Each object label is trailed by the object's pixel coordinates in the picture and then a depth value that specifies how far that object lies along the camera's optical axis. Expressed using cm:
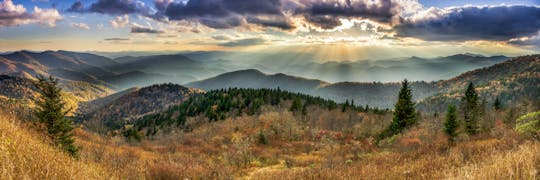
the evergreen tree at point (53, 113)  1228
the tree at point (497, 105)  6479
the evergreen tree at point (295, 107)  8928
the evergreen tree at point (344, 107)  10219
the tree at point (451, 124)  2467
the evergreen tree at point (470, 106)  3045
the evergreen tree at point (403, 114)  4222
